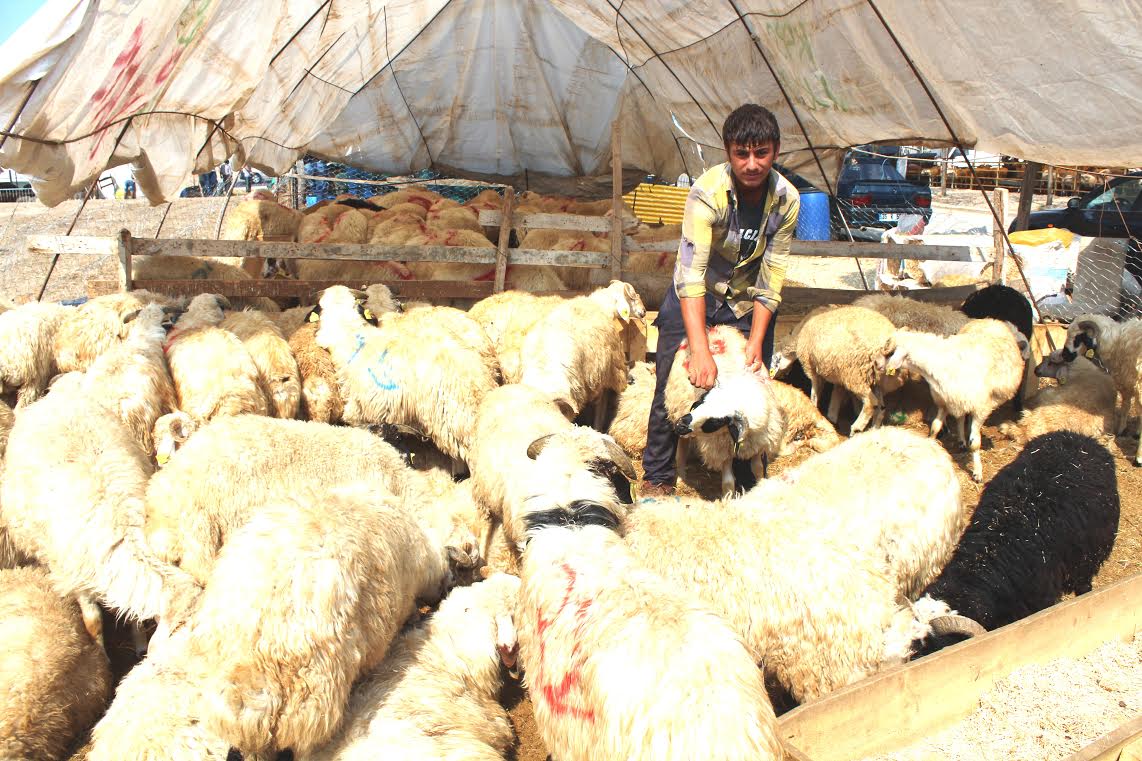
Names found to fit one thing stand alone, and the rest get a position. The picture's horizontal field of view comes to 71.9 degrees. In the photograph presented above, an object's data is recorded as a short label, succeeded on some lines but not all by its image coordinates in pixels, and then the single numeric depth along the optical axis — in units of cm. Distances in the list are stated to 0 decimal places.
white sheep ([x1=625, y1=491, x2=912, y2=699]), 315
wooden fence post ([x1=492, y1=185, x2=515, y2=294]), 780
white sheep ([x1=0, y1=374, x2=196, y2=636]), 354
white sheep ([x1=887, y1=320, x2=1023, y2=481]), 585
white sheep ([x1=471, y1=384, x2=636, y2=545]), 347
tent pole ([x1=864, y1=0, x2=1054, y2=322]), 561
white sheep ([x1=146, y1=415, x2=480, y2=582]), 367
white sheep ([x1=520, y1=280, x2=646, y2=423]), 559
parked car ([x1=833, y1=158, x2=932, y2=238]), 1780
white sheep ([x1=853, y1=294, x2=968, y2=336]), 692
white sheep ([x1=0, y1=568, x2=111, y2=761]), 307
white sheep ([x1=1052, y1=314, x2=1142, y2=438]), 625
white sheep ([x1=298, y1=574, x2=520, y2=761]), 282
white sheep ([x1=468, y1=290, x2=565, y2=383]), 604
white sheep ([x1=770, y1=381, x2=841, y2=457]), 622
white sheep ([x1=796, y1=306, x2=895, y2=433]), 633
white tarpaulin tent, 466
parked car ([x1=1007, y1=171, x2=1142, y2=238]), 1084
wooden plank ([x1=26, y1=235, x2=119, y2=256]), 686
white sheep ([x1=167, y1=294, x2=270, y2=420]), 488
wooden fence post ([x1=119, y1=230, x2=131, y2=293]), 700
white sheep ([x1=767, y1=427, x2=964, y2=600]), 376
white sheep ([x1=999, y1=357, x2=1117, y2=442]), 653
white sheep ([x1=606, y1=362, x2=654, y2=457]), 617
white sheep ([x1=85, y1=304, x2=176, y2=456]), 465
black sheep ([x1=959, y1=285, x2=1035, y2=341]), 707
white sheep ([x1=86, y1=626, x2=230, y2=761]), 271
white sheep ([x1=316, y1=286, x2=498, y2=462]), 523
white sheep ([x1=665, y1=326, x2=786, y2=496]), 440
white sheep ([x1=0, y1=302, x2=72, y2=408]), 550
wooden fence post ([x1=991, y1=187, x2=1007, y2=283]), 816
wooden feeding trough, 276
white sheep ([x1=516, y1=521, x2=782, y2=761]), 223
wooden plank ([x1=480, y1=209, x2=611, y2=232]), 793
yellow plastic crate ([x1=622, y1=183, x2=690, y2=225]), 1570
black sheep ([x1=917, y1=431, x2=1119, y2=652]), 374
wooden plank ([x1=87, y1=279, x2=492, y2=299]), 749
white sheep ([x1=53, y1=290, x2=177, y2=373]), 576
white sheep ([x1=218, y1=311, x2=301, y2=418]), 532
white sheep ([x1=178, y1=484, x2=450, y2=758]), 258
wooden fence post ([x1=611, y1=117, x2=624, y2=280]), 777
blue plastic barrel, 1459
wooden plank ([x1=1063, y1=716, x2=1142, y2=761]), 254
